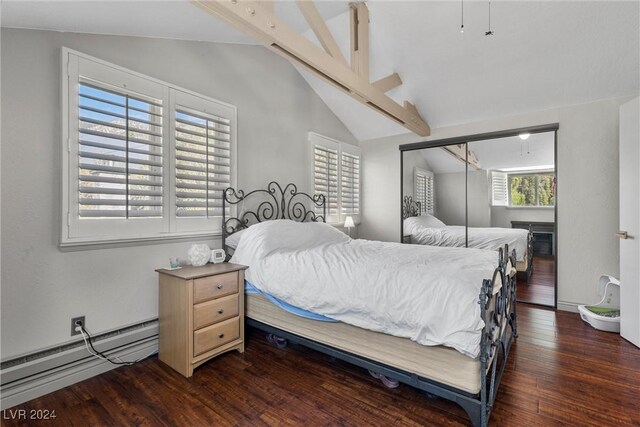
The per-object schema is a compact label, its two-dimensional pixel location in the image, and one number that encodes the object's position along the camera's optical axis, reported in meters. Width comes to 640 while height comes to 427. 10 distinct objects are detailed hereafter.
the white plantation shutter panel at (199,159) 2.63
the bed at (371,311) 1.57
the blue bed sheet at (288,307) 2.11
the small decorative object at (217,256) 2.62
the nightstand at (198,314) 2.10
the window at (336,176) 4.28
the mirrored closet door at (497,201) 3.67
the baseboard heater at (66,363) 1.81
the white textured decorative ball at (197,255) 2.48
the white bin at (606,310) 2.84
